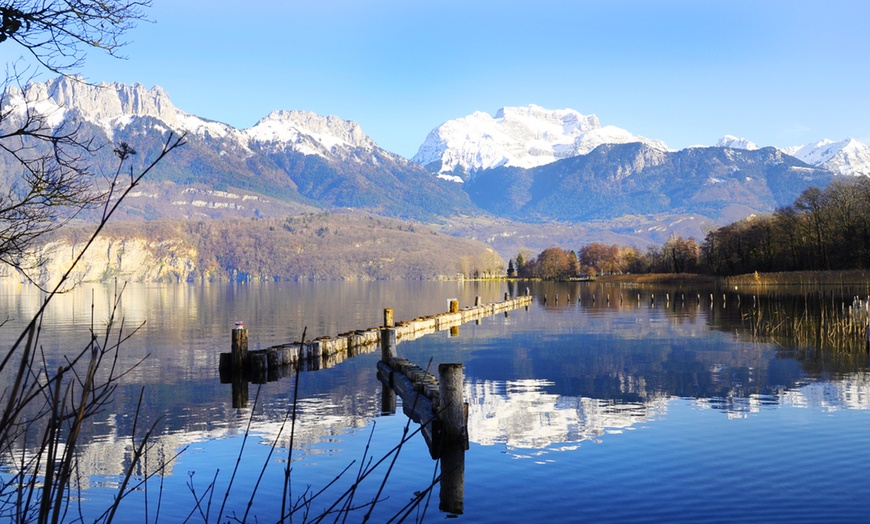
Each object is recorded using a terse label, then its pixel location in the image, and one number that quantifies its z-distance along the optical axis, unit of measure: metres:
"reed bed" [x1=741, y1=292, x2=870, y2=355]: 37.00
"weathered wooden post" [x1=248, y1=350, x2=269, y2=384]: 29.29
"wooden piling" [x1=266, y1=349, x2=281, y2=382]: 29.46
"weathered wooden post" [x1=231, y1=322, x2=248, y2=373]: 29.53
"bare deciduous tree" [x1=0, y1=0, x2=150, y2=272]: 9.47
